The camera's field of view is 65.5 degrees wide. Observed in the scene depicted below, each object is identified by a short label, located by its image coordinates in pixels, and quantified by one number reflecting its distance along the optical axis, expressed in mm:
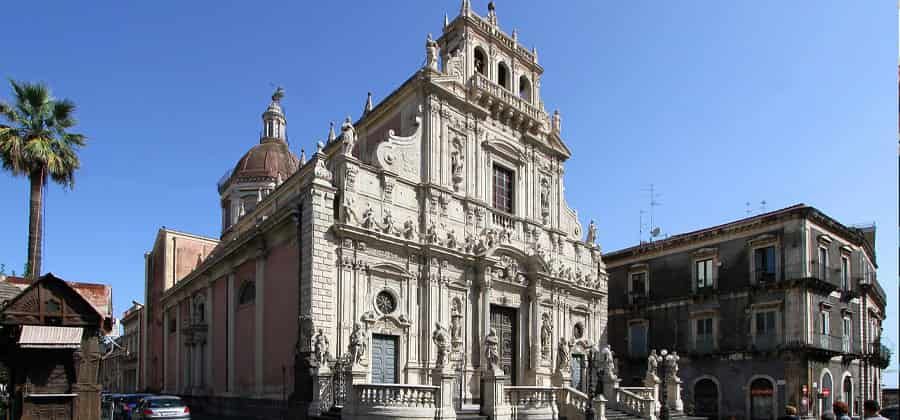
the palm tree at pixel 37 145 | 20844
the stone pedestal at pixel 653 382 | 24844
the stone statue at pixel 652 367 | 24969
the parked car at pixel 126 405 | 21784
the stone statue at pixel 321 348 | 19605
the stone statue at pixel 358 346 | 19203
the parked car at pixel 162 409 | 19406
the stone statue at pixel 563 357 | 27250
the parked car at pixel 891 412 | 14896
